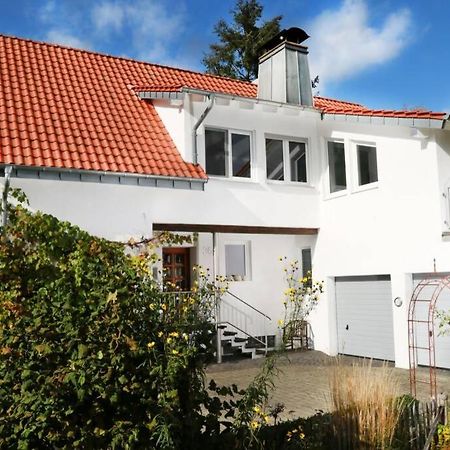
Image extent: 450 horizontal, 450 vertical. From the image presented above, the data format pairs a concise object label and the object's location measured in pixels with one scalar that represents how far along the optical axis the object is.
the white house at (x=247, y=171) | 11.73
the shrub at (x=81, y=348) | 3.95
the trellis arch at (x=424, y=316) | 12.11
